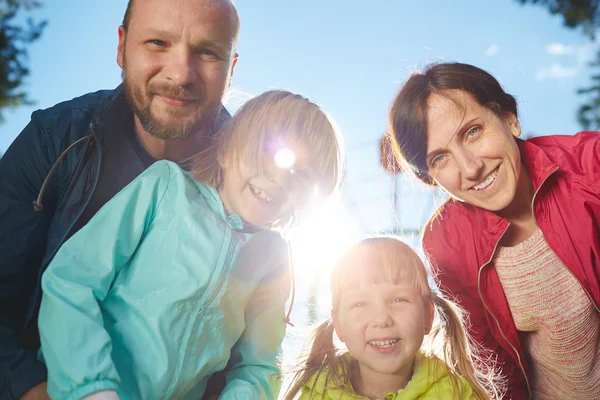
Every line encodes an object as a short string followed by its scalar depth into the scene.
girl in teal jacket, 1.27
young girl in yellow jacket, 1.53
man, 1.65
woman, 1.76
